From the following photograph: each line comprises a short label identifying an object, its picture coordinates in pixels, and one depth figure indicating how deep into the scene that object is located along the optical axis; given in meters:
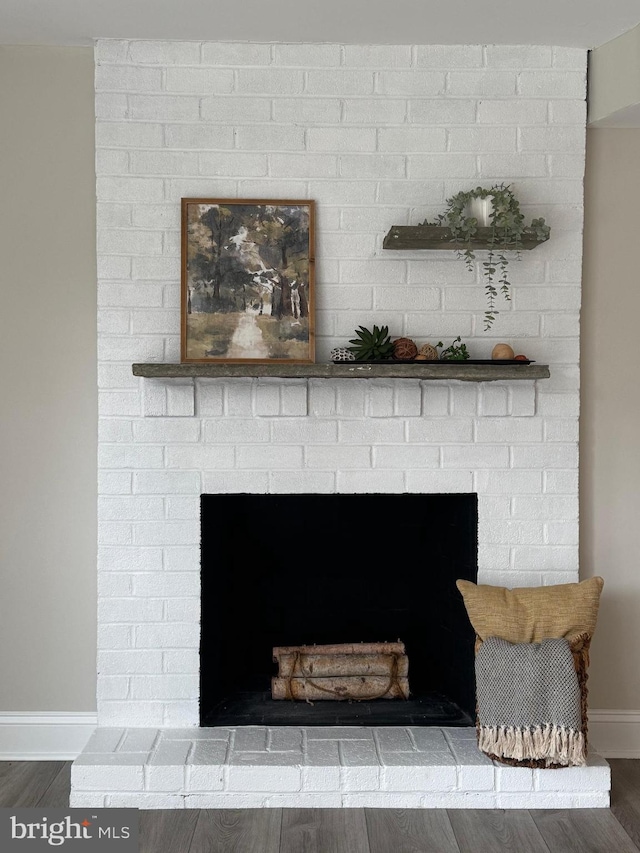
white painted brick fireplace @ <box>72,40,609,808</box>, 2.62
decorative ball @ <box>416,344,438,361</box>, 2.52
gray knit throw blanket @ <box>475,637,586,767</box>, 2.30
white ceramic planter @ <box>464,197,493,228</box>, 2.53
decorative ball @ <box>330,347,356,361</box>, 2.52
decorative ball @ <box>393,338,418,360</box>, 2.52
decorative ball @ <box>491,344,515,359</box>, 2.51
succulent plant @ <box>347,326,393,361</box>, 2.54
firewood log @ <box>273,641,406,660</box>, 2.92
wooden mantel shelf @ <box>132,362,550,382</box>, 2.46
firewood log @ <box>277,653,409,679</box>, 2.88
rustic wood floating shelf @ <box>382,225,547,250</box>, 2.49
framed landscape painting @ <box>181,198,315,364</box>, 2.61
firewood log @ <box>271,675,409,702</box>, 2.85
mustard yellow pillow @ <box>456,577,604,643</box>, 2.41
